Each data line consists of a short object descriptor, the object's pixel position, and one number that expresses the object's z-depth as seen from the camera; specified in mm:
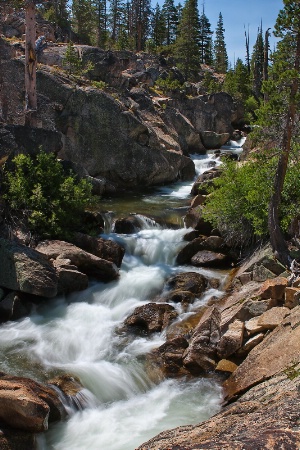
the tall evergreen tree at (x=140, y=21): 59656
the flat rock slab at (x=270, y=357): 8391
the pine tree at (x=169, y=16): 70312
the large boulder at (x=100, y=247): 16203
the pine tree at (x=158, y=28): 62581
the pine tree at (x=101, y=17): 57216
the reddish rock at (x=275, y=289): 11203
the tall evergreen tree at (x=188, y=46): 56500
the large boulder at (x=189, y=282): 14227
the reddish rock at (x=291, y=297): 10352
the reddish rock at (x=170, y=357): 10438
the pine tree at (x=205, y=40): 74812
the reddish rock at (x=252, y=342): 10080
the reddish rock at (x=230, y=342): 10211
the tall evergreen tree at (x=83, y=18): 52750
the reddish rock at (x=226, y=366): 10039
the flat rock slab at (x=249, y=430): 3924
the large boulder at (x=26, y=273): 13008
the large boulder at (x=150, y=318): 12359
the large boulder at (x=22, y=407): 7039
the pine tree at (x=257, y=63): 59525
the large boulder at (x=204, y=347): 10352
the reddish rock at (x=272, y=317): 10086
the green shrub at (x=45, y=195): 15984
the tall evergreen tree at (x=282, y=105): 11914
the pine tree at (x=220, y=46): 77775
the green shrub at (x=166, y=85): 41625
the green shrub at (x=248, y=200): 14461
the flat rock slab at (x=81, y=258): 14805
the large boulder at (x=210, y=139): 38812
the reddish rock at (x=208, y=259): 16156
